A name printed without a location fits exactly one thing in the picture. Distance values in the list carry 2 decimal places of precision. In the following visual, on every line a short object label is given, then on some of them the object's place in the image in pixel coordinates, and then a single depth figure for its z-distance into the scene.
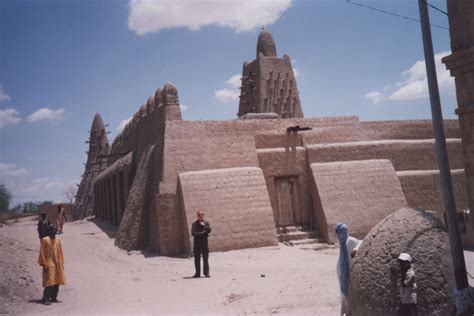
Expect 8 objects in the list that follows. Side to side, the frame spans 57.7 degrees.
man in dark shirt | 9.34
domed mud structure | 4.34
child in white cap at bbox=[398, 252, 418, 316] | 4.16
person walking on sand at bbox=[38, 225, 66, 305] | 7.50
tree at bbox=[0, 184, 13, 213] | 42.19
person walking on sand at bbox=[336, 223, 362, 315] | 5.35
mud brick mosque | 12.80
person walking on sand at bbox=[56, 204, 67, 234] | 18.51
